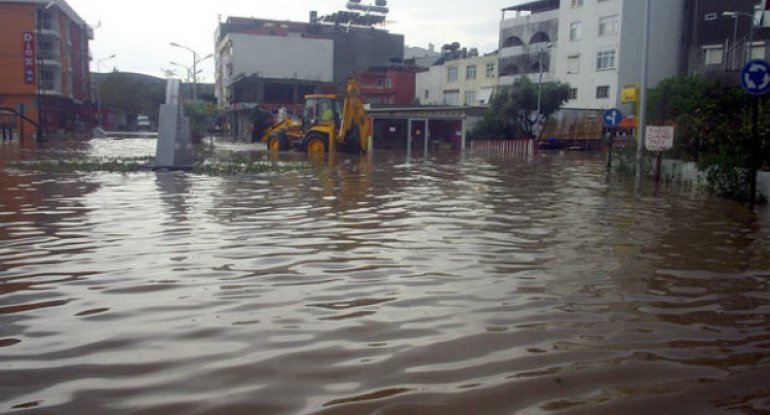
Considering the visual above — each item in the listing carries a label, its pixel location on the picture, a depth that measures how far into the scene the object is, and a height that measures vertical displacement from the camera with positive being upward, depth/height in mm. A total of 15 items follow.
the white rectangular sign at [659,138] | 16625 -22
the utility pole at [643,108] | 18812 +841
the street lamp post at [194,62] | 61778 +6189
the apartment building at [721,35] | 44844 +7212
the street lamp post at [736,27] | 42584 +7588
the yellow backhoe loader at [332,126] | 30672 +186
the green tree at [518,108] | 48469 +1928
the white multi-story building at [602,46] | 49906 +6986
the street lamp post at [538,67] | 47906 +5341
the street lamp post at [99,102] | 77875 +2786
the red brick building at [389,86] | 72000 +4872
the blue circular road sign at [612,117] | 21016 +593
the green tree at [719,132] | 13367 +146
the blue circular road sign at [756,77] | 10945 +1012
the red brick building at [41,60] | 52906 +5256
